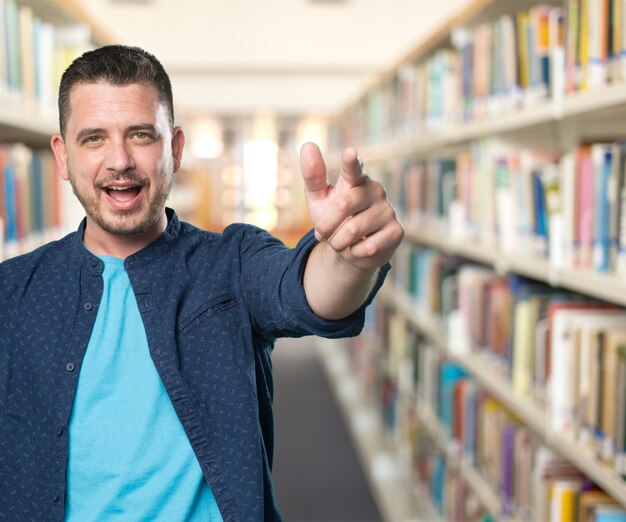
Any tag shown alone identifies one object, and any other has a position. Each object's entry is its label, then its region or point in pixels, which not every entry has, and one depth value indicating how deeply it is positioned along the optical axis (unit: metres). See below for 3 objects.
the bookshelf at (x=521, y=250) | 1.87
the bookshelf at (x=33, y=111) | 2.28
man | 1.22
